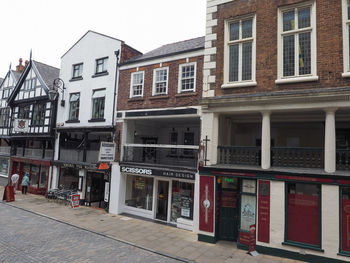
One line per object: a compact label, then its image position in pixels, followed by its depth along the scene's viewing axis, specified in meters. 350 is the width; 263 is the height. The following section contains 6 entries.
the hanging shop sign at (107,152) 13.16
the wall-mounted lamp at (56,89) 16.91
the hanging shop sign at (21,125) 18.96
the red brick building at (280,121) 8.02
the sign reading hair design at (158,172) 11.10
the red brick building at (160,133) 11.62
